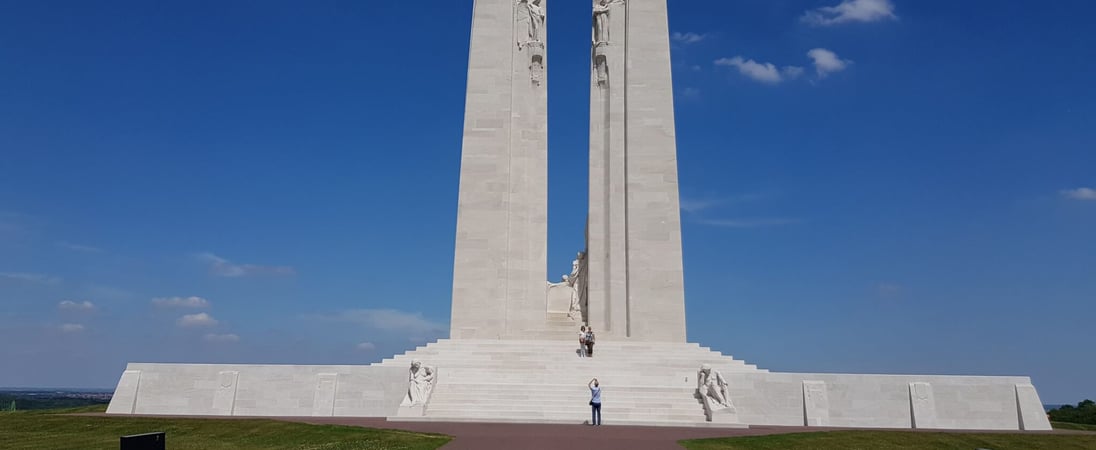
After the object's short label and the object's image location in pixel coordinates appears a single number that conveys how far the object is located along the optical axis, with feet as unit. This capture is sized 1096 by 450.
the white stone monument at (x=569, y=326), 68.33
